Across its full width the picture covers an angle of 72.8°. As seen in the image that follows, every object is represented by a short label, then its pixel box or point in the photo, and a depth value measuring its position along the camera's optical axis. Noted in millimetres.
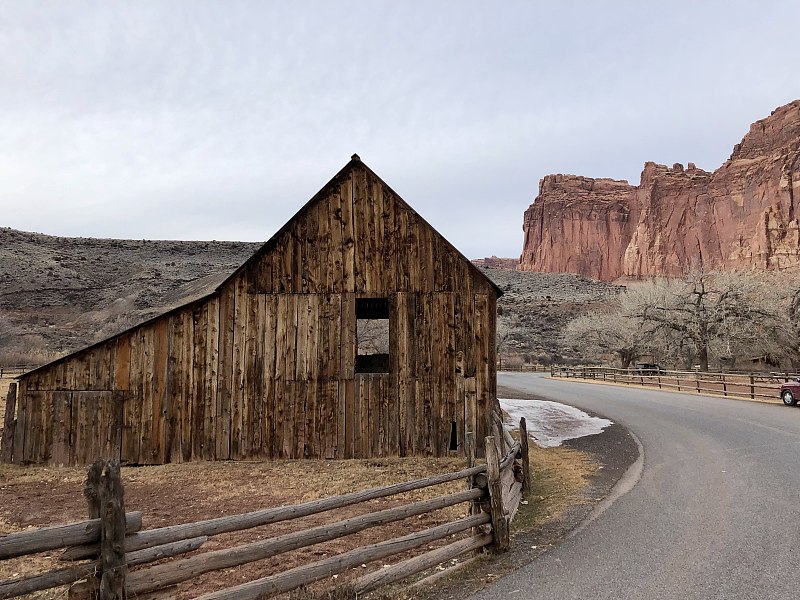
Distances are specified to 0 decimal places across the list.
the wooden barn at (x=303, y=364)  11555
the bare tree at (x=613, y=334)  42562
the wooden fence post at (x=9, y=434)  11352
